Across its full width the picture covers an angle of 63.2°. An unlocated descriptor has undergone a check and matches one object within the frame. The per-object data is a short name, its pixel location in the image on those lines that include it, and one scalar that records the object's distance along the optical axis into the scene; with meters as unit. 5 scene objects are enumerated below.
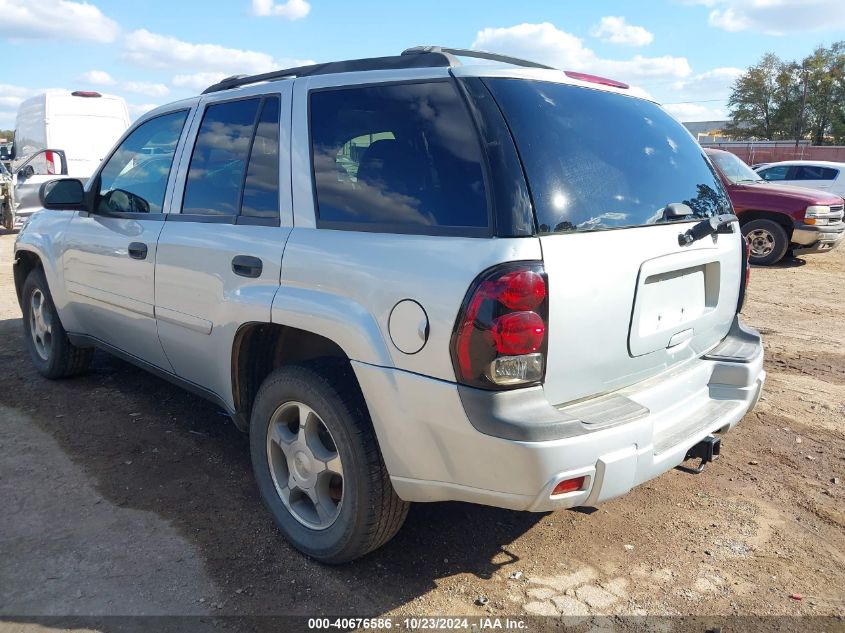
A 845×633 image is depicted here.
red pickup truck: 10.68
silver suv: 2.28
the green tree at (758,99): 54.22
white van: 14.53
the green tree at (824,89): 51.12
